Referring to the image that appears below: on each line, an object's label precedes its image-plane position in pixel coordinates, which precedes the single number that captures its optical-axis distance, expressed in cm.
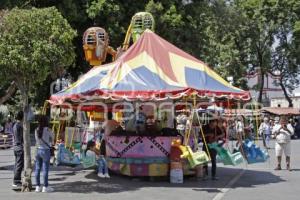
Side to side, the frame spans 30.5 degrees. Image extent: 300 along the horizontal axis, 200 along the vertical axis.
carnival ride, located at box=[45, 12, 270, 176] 1359
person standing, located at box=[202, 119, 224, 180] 1466
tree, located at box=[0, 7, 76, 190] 1166
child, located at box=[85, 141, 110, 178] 1516
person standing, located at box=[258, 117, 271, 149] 2984
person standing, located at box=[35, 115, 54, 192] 1208
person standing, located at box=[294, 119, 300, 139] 4378
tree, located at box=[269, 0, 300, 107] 4562
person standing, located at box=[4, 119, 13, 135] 3197
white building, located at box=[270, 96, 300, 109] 7562
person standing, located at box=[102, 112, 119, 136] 1623
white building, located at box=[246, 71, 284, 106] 4959
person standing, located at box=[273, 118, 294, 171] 1694
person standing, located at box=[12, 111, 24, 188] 1278
